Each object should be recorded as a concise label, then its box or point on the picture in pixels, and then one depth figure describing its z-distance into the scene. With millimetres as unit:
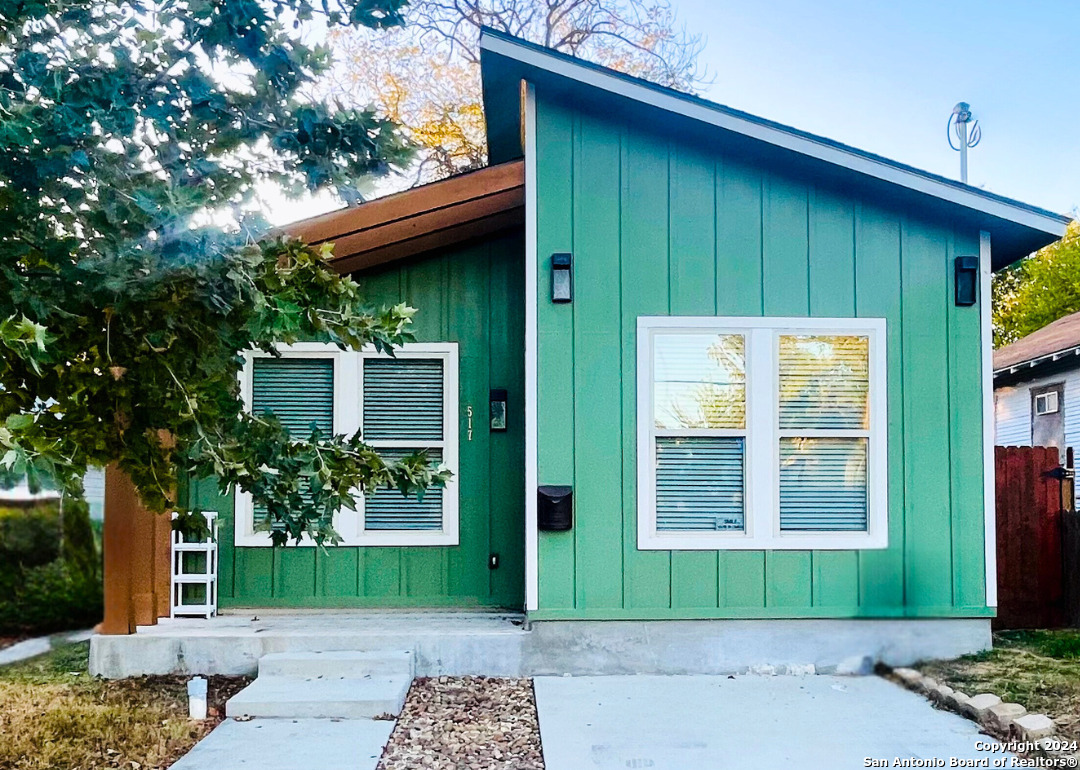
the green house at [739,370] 4926
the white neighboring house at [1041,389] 10867
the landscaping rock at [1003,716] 3795
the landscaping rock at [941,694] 4336
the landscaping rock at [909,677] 4634
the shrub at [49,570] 5332
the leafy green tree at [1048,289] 17891
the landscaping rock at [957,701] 4179
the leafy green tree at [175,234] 3533
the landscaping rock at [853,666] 4886
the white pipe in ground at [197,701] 4219
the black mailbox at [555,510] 4875
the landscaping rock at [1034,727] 3626
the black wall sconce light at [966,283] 5082
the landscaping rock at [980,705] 3994
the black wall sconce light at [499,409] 5742
